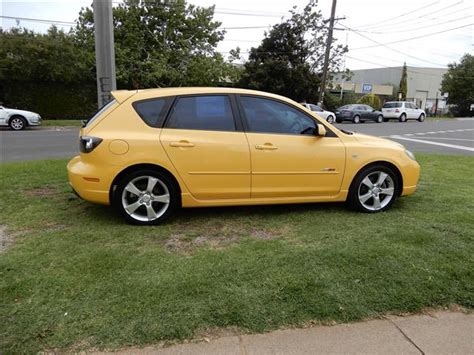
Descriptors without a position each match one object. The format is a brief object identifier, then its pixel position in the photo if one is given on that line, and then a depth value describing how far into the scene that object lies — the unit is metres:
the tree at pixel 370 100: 43.83
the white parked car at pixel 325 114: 26.22
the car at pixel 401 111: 32.03
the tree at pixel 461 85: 50.44
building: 62.53
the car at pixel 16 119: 18.14
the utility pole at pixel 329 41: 30.22
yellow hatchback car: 4.49
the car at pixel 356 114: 29.55
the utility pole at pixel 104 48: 6.23
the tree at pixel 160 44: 26.22
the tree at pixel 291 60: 33.72
